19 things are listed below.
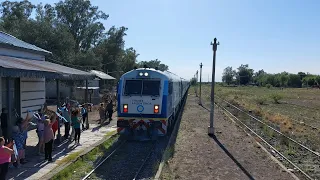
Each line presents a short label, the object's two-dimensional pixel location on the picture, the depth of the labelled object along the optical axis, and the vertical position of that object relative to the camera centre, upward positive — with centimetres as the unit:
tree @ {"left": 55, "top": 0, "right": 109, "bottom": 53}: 3591 +947
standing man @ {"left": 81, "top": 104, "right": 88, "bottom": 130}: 1199 -145
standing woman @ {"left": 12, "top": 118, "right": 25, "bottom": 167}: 689 -153
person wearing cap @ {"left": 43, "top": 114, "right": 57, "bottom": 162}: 740 -162
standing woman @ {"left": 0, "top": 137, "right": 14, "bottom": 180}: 545 -166
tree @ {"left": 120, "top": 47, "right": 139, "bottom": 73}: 4961 +518
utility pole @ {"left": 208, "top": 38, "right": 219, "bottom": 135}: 1215 +72
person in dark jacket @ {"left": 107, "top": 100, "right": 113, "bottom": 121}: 1517 -149
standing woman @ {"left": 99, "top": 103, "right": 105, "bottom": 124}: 1404 -162
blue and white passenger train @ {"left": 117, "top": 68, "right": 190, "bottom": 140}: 1035 -78
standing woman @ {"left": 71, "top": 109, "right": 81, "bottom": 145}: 942 -147
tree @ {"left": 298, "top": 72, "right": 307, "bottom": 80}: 10367 +550
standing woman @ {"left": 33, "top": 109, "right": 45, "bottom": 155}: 784 -143
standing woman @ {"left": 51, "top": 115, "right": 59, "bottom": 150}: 901 -150
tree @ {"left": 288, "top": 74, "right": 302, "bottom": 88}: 9860 +268
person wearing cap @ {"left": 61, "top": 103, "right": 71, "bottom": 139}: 1013 -139
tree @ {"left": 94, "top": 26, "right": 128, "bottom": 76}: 3983 +610
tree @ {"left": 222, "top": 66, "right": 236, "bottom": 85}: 12282 +588
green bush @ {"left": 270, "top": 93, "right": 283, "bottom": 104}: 3322 -142
